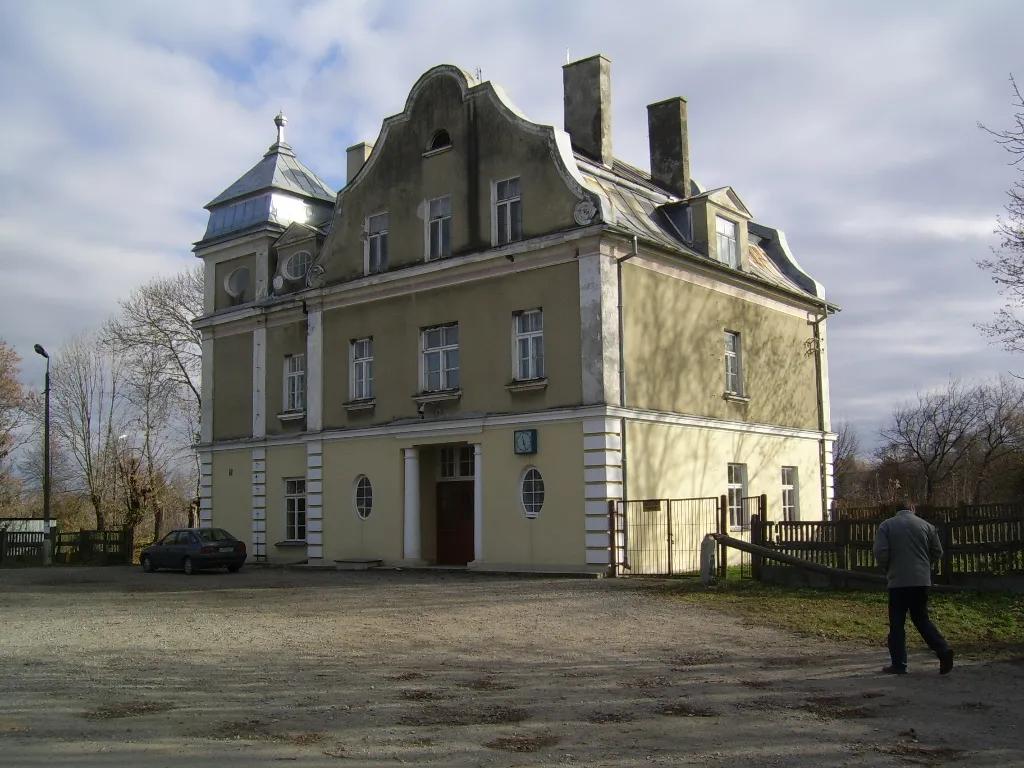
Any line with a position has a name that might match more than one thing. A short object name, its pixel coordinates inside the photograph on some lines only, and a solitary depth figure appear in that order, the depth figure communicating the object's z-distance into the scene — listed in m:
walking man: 10.05
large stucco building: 21.89
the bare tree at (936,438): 52.34
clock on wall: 22.17
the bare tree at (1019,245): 16.75
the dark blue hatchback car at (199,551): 26.53
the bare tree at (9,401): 46.00
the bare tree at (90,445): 50.09
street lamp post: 33.81
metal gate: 21.20
